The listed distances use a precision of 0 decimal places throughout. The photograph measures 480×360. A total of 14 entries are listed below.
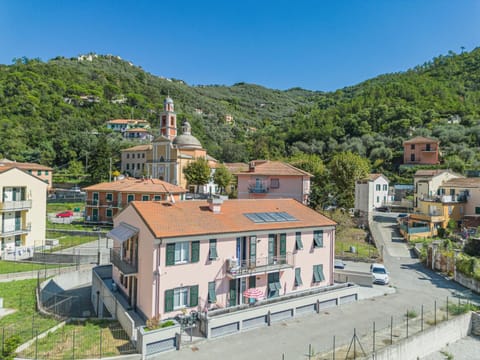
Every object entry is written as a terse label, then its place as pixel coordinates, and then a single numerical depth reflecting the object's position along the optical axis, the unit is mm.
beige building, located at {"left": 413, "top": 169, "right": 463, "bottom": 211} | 45500
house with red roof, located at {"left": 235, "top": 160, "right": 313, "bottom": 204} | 42438
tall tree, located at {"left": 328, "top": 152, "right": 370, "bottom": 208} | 46719
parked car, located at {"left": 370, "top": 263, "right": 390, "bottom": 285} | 24250
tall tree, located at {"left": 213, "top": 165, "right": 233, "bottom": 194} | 62562
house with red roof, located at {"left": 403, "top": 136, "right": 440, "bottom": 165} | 73188
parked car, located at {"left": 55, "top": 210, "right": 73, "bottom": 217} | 46956
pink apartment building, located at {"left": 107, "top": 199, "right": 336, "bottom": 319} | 16406
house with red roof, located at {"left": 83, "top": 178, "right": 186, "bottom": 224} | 42594
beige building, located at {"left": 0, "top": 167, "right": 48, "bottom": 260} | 30909
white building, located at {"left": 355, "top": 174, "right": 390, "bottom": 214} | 47819
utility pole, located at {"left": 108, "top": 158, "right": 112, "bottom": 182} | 64775
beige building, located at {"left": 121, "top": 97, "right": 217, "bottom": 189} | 68250
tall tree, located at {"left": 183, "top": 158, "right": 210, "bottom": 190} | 61312
